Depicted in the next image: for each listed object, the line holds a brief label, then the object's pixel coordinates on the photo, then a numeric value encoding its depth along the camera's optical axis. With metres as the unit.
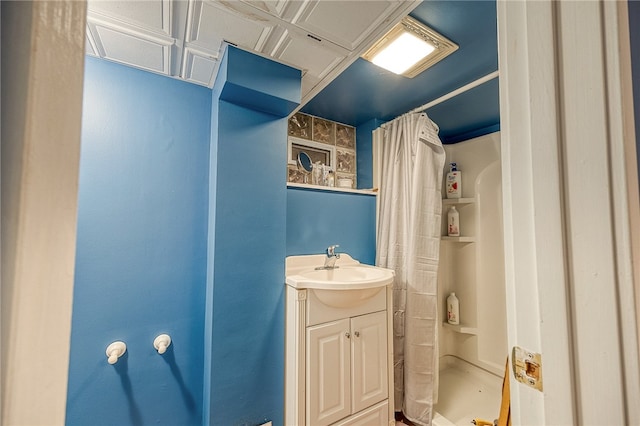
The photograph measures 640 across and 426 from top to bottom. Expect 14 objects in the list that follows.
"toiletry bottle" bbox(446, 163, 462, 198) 2.04
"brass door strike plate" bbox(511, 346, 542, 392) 0.36
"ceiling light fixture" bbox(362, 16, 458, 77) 0.99
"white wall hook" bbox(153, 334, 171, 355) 1.06
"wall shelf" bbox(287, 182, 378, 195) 1.44
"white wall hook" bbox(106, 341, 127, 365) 0.96
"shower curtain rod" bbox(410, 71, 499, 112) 1.20
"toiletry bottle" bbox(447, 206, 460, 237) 2.04
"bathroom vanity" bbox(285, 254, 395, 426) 1.08
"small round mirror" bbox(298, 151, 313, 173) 1.66
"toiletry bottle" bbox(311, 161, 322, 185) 1.64
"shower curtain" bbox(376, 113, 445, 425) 1.47
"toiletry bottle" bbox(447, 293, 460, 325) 2.00
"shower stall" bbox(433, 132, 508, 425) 1.84
